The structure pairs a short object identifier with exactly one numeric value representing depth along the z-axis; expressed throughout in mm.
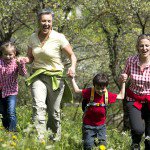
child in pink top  11969
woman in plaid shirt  10653
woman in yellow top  10937
